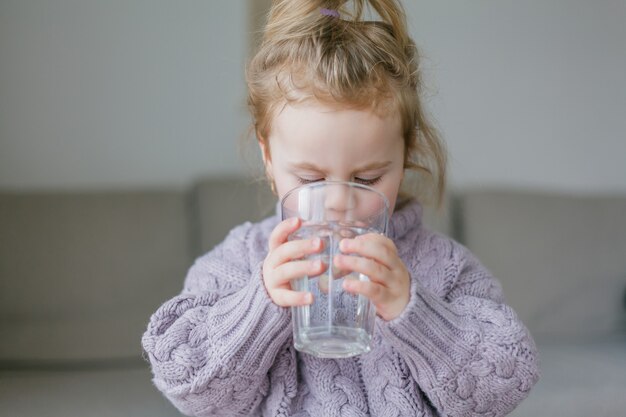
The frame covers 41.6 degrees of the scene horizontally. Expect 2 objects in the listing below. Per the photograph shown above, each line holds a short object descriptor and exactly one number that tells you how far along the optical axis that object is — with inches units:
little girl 38.0
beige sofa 62.5
